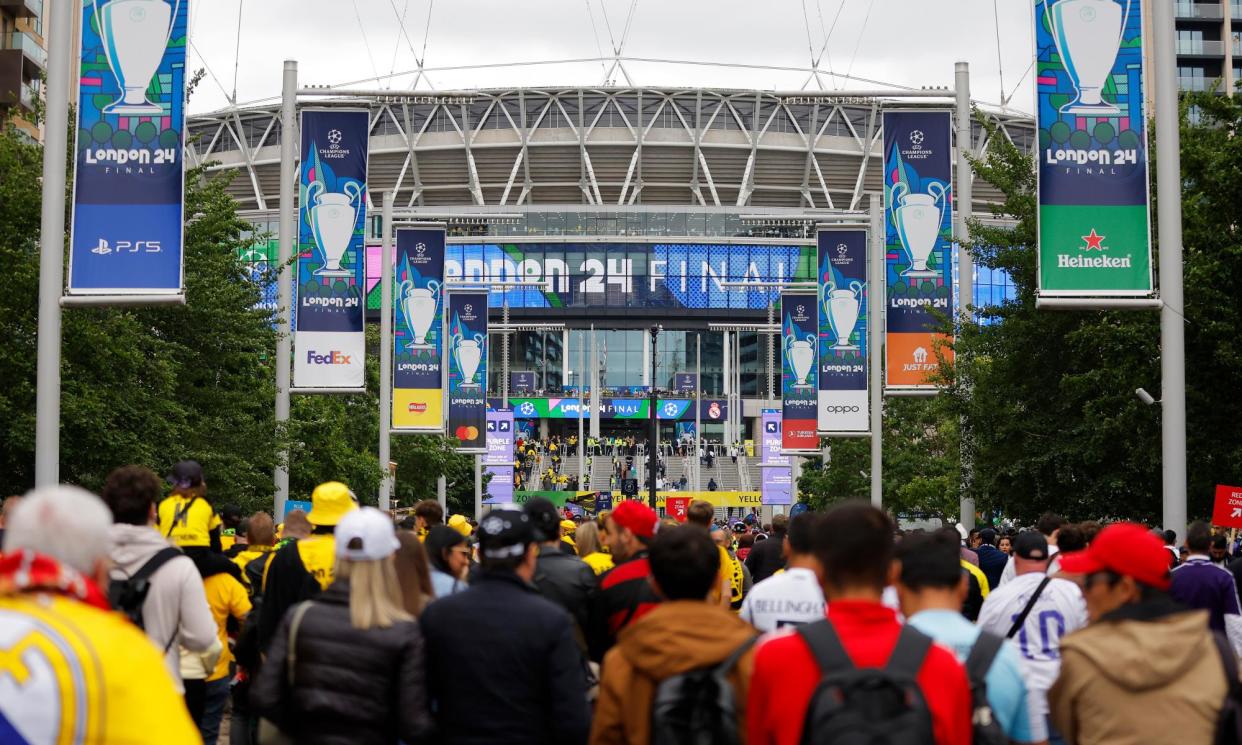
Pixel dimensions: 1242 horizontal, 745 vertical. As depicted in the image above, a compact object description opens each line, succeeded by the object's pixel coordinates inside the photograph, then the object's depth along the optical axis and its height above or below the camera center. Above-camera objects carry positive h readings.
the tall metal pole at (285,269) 28.80 +2.73
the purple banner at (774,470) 52.12 -1.07
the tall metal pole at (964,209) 28.69 +3.83
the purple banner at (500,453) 52.97 -0.57
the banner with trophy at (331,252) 26.27 +2.80
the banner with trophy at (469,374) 42.41 +1.48
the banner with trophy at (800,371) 37.47 +1.40
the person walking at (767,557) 14.02 -1.02
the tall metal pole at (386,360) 35.44 +1.58
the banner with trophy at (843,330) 31.56 +1.91
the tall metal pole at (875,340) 33.66 +1.80
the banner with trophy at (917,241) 26.95 +3.08
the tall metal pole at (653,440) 48.49 -0.17
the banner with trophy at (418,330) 33.75 +2.06
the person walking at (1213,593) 10.61 -0.97
